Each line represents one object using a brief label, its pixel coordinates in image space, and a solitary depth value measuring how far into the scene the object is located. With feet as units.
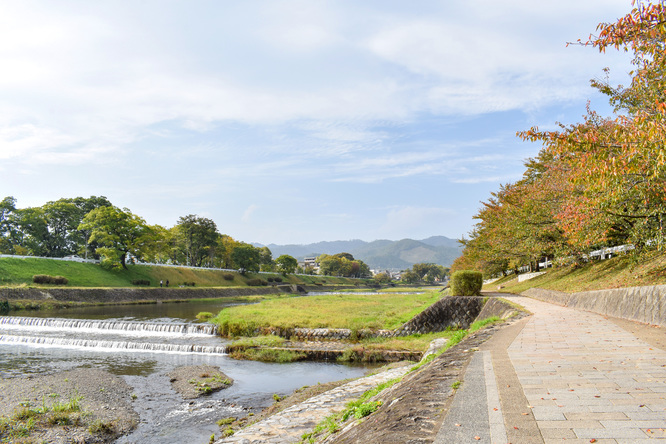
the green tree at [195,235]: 273.54
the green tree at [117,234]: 185.78
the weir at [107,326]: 77.46
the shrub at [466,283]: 72.38
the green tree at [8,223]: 196.65
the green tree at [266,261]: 384.88
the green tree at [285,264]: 379.55
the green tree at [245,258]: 303.89
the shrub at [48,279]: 140.67
